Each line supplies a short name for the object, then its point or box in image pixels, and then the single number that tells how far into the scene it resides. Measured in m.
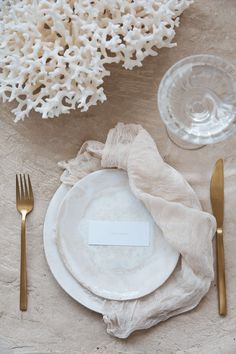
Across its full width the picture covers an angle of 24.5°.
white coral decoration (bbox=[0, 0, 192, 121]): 1.03
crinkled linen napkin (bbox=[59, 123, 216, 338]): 1.06
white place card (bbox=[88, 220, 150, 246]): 1.11
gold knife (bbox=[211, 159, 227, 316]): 1.09
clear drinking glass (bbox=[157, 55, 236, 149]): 1.10
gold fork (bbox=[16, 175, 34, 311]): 1.12
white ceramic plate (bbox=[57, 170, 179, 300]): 1.10
